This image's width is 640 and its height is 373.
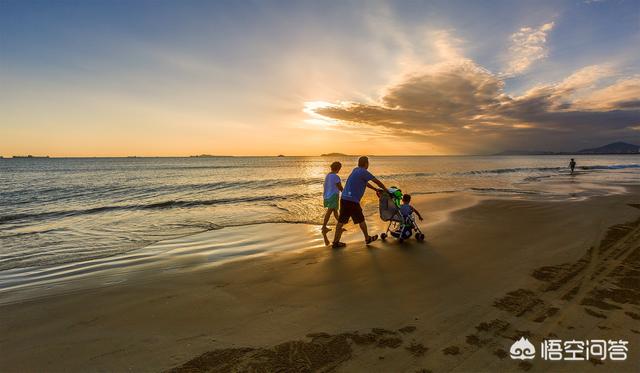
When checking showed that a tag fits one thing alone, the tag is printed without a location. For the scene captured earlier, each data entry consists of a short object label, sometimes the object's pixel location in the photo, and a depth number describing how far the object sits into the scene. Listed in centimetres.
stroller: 853
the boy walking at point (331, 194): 989
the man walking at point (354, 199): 802
